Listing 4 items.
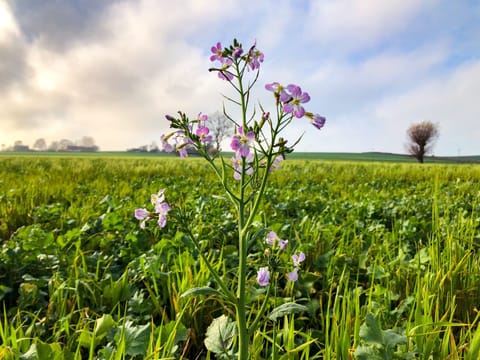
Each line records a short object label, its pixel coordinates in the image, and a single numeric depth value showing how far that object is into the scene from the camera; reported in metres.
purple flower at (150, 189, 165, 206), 0.41
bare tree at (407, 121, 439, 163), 51.19
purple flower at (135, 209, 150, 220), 0.42
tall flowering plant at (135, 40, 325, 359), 0.36
